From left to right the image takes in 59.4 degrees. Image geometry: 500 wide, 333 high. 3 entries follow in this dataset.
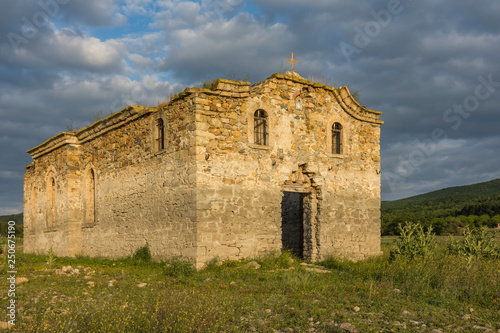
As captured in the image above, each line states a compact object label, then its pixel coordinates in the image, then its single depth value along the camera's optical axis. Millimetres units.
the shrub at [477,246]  12125
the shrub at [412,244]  12648
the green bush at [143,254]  13078
